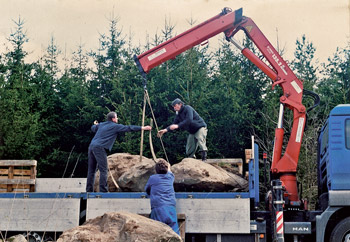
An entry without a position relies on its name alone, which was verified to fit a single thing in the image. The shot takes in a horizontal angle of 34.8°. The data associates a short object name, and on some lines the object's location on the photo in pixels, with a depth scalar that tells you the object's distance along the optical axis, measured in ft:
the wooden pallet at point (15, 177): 37.19
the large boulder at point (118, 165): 36.91
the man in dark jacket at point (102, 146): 34.42
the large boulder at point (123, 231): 23.34
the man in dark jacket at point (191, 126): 38.42
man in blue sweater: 28.96
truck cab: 30.50
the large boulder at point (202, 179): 33.45
